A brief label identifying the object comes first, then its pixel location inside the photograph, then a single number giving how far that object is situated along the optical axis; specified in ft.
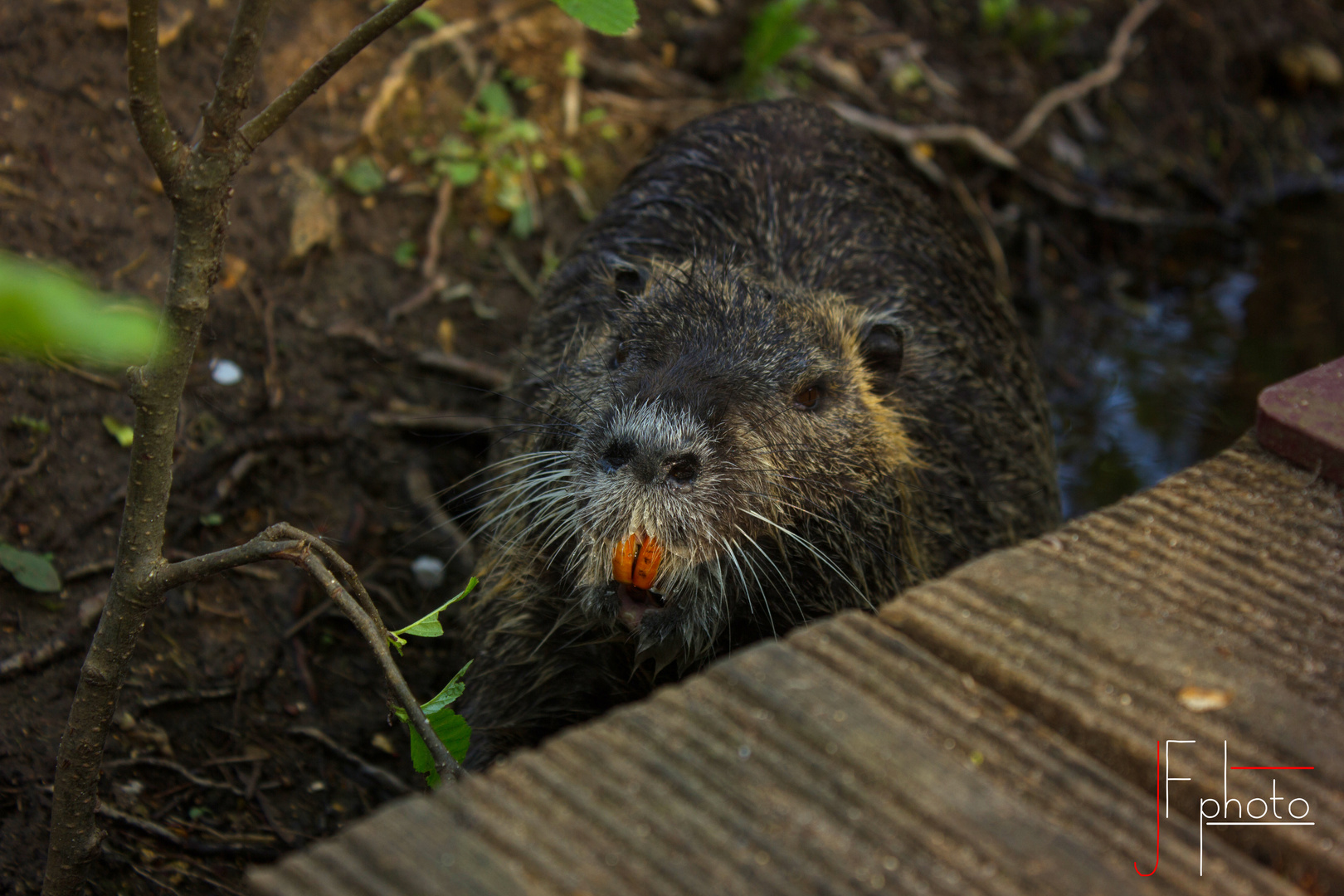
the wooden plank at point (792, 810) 4.00
